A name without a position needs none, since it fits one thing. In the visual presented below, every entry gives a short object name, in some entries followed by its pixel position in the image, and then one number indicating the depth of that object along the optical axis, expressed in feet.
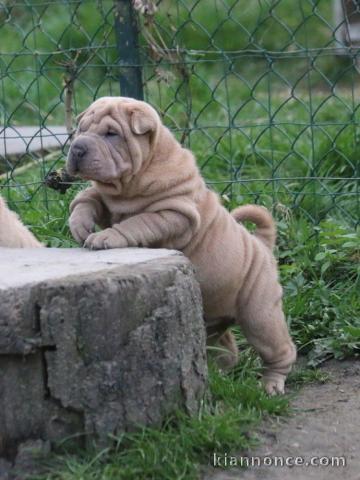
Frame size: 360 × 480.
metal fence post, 39.50
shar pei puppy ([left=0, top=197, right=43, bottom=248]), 33.94
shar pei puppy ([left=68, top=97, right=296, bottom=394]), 28.91
